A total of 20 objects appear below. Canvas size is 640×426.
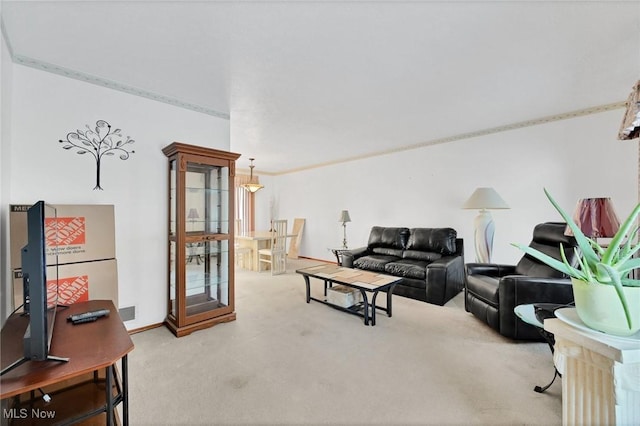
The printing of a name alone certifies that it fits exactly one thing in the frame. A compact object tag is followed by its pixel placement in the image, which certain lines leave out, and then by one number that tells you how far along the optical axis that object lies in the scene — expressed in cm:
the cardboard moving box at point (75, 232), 191
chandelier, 611
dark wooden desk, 101
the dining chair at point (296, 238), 723
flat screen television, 107
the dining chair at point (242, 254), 589
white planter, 89
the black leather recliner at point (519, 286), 243
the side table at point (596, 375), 84
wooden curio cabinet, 274
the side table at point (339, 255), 507
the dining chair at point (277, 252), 536
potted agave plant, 89
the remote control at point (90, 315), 150
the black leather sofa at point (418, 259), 358
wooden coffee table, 295
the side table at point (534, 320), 179
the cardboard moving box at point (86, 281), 212
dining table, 556
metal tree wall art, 243
